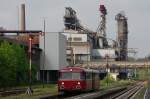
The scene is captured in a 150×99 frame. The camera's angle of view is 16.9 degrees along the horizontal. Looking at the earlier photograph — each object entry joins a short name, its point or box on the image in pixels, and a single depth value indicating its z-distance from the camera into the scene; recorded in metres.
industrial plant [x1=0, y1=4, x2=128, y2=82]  140.12
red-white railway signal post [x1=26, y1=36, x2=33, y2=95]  51.33
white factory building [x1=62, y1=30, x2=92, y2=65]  187.70
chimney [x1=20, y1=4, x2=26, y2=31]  155.88
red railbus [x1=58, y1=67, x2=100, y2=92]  55.94
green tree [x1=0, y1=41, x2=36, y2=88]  84.28
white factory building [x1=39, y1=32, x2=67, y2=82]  140.38
